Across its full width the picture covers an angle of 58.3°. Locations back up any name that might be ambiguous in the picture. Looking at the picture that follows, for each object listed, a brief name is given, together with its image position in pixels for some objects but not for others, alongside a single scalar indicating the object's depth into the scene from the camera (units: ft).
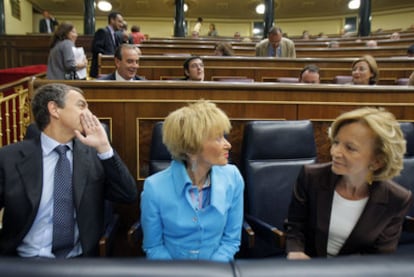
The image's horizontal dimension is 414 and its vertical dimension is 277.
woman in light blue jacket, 4.09
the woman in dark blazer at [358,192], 3.94
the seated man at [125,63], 9.00
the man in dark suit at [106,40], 13.34
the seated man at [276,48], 14.75
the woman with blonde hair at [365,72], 9.65
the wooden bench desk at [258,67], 13.33
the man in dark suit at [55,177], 4.07
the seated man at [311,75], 10.21
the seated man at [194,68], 10.32
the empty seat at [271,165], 5.71
